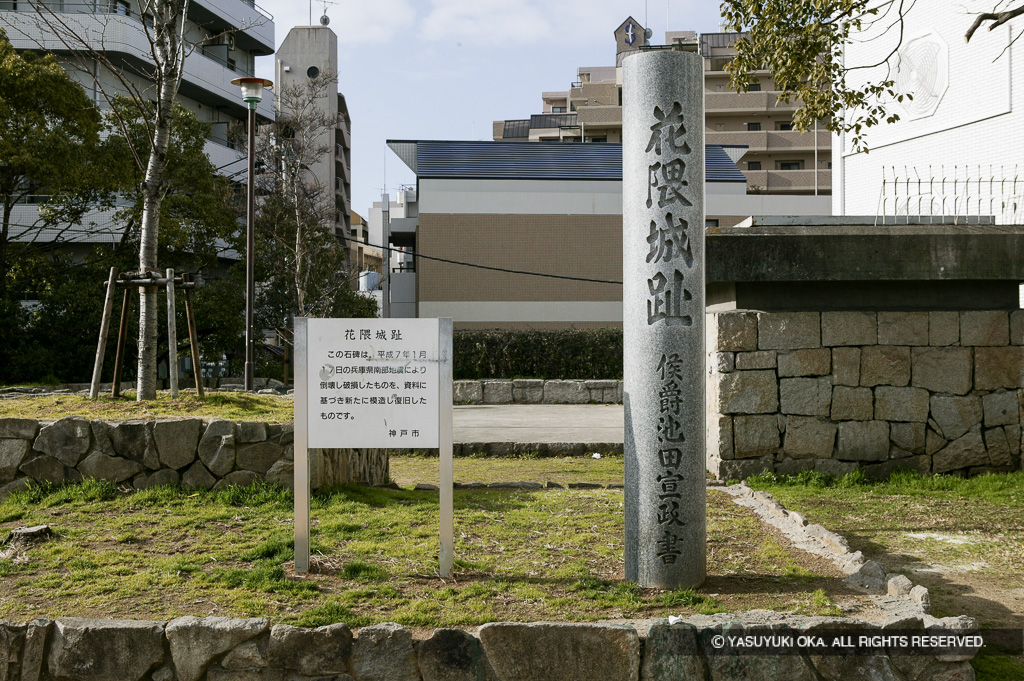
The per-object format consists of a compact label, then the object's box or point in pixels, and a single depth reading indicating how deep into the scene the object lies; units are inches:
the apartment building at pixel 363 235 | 2531.0
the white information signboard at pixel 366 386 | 209.6
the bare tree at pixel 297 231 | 963.3
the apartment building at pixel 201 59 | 1144.8
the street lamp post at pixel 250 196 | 591.5
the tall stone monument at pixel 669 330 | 198.7
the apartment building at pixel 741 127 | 1879.9
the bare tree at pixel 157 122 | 370.0
